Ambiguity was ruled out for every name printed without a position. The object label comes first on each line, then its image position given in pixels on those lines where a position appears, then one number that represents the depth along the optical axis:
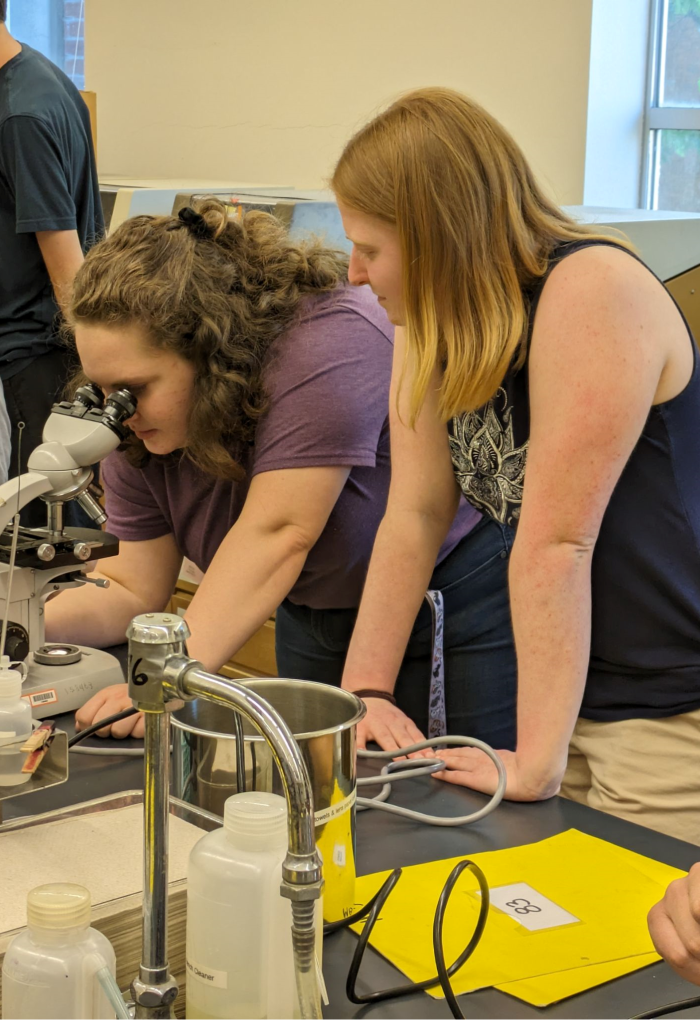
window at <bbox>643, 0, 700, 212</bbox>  2.92
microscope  1.24
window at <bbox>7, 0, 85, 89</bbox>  5.09
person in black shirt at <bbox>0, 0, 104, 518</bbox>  2.36
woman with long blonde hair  1.09
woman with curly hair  1.36
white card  0.85
